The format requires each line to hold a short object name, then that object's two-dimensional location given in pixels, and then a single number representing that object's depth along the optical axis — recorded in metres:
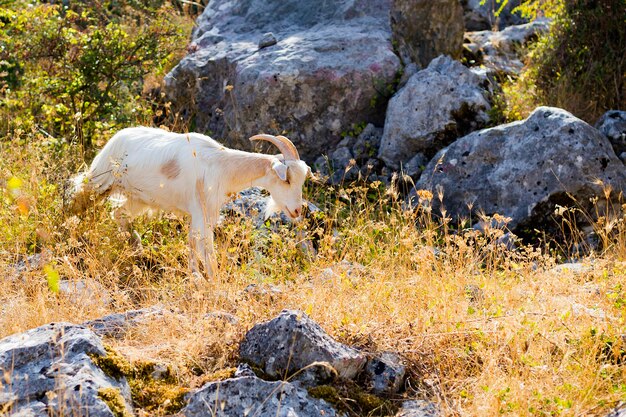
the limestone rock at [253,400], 7.13
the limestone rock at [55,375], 6.55
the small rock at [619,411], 7.09
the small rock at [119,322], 8.67
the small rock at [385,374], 8.10
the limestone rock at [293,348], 7.79
